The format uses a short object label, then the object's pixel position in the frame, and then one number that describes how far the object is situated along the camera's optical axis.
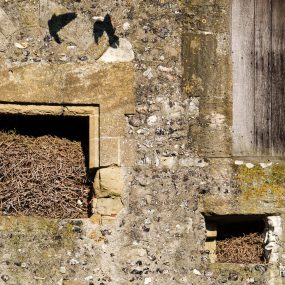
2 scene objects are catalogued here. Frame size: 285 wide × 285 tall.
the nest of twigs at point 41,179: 14.13
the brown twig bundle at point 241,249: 14.50
